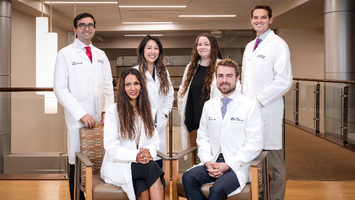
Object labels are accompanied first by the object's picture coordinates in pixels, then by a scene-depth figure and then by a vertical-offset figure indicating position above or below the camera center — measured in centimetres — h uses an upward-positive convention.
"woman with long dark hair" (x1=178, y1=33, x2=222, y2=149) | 334 +17
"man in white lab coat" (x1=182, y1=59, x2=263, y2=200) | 273 -26
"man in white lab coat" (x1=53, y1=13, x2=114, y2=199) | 315 +15
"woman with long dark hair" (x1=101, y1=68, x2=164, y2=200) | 274 -29
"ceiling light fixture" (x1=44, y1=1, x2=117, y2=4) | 900 +221
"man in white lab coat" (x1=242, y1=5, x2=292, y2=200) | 316 +15
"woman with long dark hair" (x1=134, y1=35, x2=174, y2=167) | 334 +20
